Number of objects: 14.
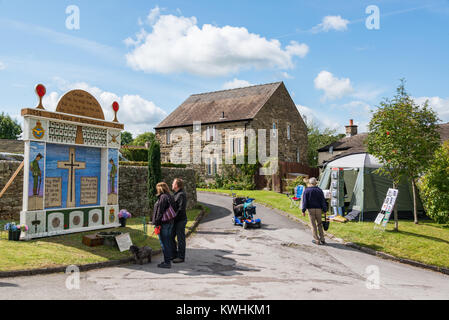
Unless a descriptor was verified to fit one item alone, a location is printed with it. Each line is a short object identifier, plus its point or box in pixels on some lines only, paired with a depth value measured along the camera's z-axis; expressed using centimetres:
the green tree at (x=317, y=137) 5419
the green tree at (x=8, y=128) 6194
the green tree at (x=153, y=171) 1362
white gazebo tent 1546
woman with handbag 772
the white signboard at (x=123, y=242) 873
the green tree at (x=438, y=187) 1496
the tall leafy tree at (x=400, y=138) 1322
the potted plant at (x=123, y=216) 1186
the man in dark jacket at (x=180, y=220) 794
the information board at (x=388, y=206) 1270
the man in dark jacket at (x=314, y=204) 1057
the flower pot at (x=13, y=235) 916
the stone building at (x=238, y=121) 3353
